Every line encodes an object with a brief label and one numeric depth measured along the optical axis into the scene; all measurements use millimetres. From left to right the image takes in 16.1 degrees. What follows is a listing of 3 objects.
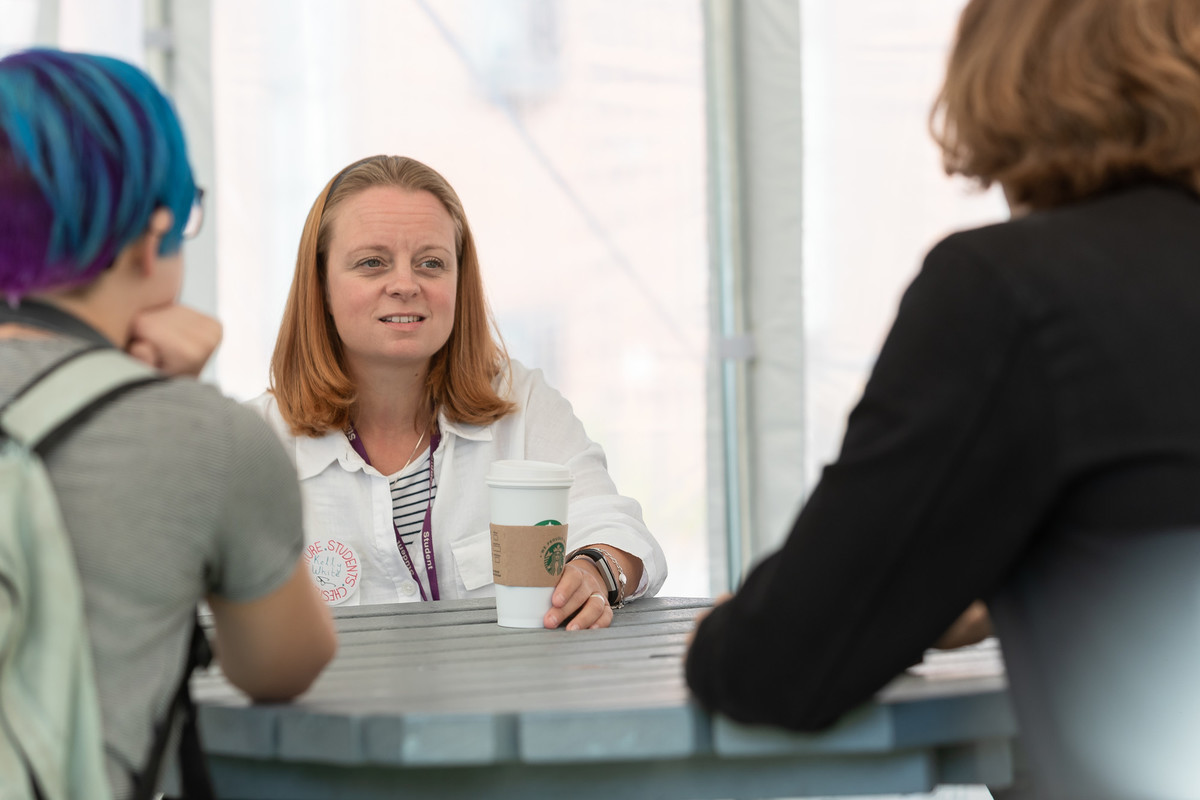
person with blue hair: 3435
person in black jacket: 3405
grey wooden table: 3491
